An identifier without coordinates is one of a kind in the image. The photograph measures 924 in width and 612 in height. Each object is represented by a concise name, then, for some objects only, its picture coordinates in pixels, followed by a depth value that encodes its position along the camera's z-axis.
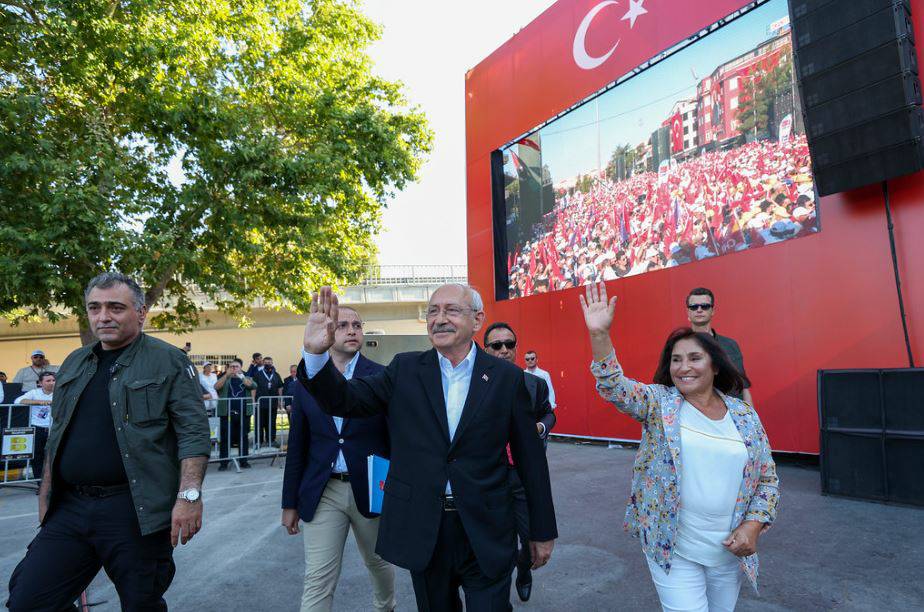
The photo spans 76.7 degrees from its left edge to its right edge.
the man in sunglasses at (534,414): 2.64
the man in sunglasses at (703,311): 4.64
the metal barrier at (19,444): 8.93
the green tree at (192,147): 10.76
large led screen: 8.28
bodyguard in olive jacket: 2.55
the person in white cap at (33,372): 11.41
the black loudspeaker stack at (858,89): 5.92
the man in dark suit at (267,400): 11.91
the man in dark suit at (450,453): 2.37
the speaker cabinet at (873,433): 5.82
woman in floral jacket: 2.51
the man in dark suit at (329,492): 3.14
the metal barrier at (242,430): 10.72
